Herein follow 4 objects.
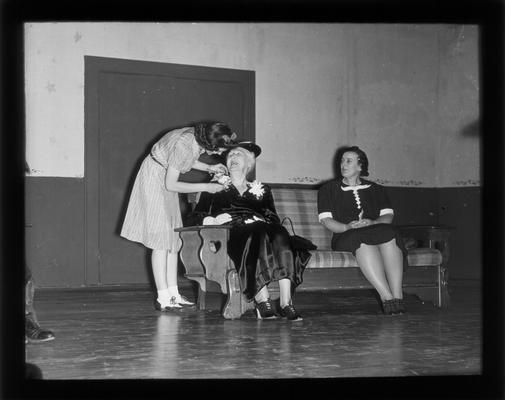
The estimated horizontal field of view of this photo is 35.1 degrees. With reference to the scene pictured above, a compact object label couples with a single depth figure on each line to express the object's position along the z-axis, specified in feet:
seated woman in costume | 16.14
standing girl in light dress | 17.61
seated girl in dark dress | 17.38
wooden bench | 16.83
